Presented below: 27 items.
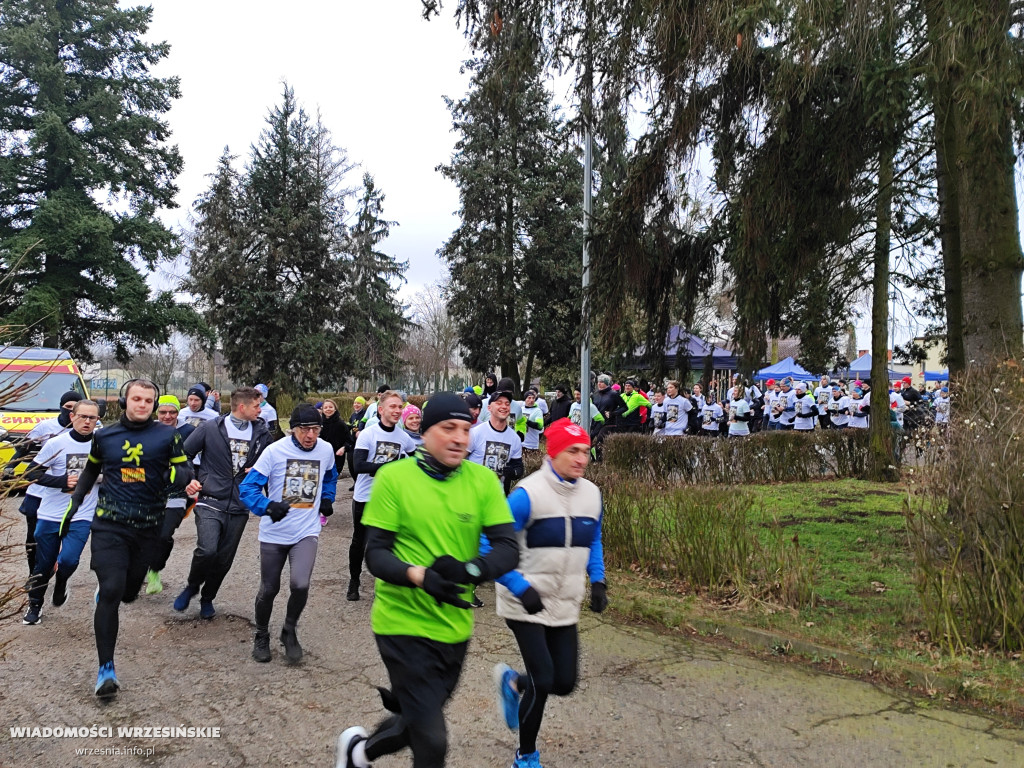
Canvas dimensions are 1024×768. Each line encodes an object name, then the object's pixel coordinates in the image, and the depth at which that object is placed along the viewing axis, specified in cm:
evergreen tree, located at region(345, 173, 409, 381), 3750
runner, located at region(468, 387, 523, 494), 796
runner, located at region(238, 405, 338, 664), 558
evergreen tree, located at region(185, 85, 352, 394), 3419
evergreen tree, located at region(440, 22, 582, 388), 3481
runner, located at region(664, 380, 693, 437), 1591
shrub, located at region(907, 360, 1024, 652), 516
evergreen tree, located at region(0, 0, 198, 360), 3142
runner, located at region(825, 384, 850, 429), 2122
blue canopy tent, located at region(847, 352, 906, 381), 3525
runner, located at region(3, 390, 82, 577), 693
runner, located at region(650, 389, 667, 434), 1639
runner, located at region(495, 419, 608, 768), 386
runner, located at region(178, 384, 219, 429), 1029
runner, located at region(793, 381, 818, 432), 2052
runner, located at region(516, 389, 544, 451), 1238
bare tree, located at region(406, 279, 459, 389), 5912
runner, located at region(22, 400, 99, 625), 632
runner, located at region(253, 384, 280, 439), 1113
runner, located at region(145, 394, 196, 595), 749
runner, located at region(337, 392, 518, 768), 311
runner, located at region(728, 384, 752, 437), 1597
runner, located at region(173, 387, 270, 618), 653
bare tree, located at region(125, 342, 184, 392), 5078
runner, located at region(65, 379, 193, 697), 489
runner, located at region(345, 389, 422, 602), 731
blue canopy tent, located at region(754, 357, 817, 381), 3522
